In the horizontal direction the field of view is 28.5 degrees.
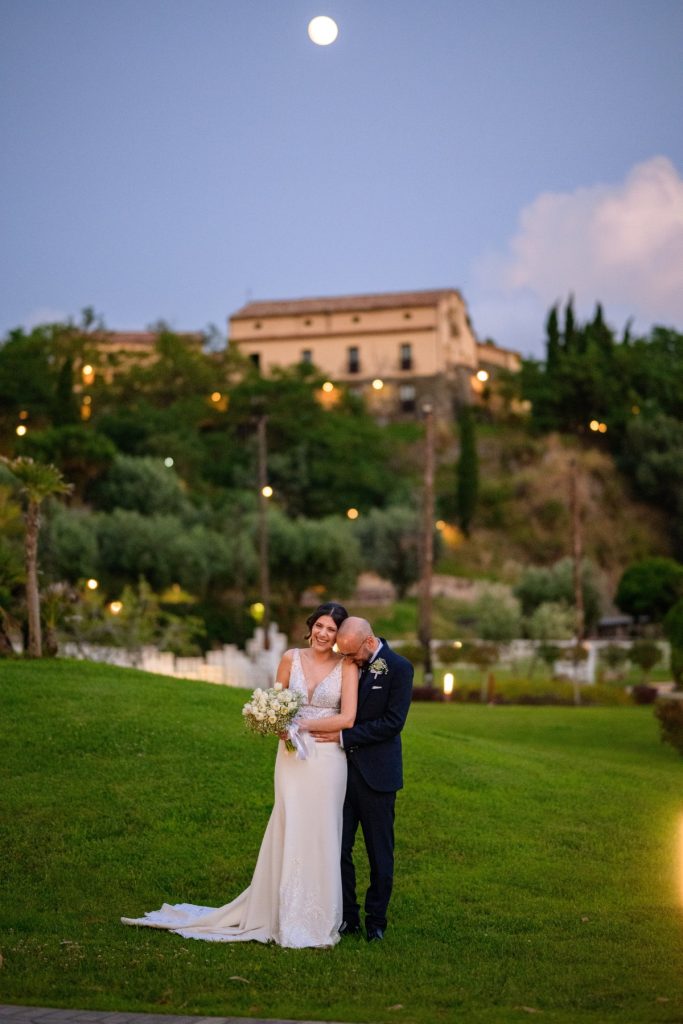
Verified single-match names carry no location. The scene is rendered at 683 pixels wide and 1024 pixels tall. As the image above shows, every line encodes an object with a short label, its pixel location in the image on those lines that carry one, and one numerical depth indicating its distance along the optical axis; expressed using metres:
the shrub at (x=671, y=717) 21.80
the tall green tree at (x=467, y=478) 80.06
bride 8.72
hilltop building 95.50
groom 8.96
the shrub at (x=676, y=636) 23.48
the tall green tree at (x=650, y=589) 57.75
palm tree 19.81
